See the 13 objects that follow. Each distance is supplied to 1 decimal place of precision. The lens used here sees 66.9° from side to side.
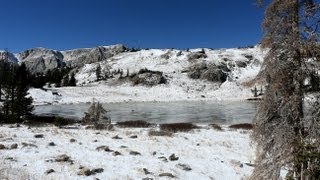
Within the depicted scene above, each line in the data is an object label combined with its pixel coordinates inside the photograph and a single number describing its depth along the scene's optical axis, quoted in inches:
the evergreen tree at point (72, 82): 3565.8
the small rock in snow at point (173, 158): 487.4
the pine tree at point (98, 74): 4211.6
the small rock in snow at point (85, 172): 392.9
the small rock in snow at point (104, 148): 526.6
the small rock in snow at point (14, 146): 502.9
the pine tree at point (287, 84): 251.3
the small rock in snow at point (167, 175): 410.8
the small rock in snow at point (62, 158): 442.2
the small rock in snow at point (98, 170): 409.3
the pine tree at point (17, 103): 970.4
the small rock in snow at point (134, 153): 509.7
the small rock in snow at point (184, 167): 447.9
